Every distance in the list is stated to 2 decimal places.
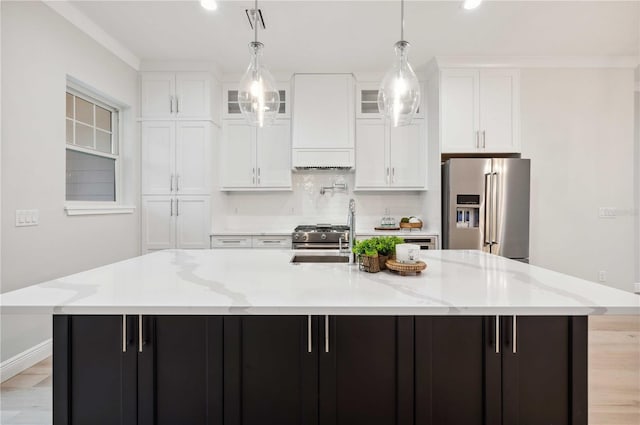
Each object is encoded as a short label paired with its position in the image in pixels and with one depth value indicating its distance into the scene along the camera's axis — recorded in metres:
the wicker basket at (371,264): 1.66
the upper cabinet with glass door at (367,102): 4.08
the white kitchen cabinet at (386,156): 4.09
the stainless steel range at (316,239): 3.72
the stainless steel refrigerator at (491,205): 3.46
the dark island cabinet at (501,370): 1.27
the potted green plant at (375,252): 1.66
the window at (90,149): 3.01
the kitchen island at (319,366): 1.27
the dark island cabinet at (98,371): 1.28
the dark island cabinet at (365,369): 1.28
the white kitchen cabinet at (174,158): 3.82
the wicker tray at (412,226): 4.02
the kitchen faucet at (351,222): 2.01
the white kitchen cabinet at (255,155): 4.14
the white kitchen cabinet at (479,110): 3.73
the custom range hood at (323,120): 4.02
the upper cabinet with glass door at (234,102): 4.12
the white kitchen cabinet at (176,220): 3.83
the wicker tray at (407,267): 1.56
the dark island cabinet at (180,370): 1.29
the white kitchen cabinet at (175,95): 3.81
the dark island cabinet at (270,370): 1.28
